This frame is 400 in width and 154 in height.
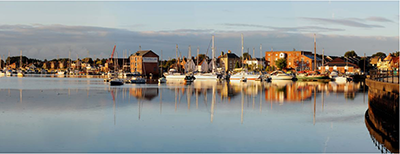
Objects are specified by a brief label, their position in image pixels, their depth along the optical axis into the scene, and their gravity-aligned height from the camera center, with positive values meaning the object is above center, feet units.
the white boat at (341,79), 360.24 -6.30
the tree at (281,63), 566.77 +10.03
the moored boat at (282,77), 397.80 -5.08
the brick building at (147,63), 556.51 +10.08
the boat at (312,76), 399.03 -4.32
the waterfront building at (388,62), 499.67 +10.13
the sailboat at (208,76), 394.52 -4.16
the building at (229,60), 630.78 +15.46
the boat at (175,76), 412.98 -4.44
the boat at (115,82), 279.49 -6.65
